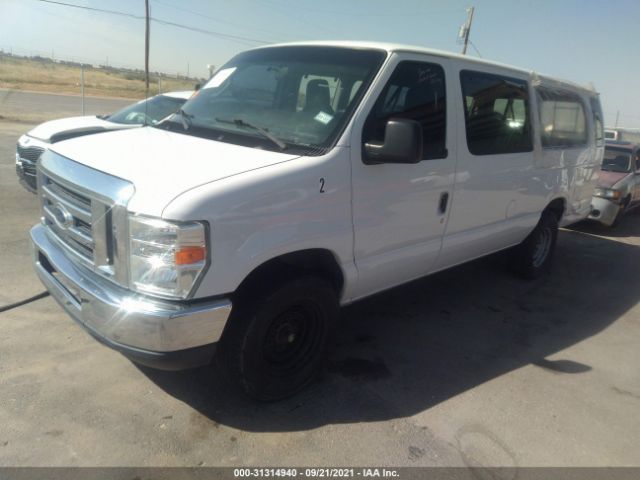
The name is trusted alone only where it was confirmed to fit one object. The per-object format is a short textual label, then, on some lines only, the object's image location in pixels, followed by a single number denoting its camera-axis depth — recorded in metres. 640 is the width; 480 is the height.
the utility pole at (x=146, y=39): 21.80
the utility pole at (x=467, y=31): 27.19
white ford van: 2.49
